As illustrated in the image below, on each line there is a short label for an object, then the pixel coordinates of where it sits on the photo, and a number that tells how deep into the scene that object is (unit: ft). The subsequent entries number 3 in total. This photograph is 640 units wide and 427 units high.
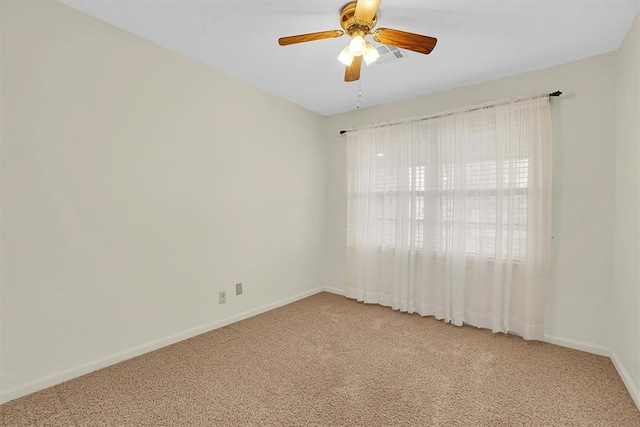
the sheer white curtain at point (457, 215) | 8.74
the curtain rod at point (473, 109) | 8.39
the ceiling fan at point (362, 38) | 5.73
